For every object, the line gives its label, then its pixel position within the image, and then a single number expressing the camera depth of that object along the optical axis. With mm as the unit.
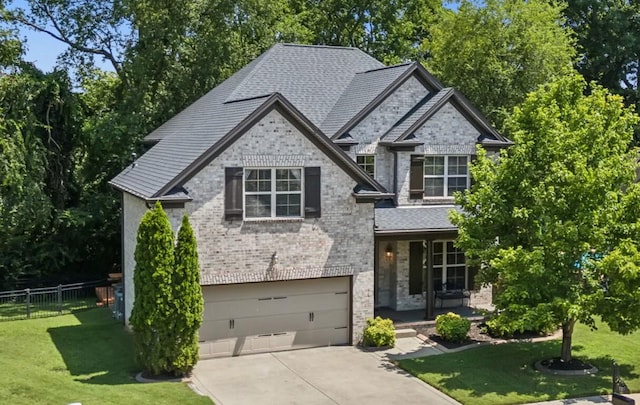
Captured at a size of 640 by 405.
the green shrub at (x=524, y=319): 16875
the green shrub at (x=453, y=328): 20891
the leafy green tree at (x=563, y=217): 16953
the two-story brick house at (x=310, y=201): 19578
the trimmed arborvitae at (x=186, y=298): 17609
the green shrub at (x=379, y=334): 20719
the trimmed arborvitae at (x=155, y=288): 17391
